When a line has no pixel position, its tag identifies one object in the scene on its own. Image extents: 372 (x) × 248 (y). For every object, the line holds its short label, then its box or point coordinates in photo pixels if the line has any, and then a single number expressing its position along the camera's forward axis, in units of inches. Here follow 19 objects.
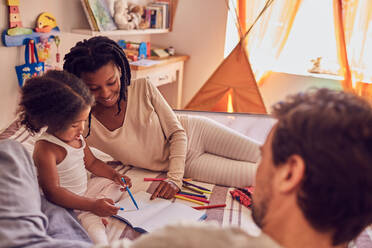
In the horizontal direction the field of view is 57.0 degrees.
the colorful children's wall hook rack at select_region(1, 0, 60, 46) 74.0
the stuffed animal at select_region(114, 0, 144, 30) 105.3
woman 54.6
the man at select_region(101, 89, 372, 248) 20.5
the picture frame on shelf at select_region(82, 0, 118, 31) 95.3
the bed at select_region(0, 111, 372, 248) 45.0
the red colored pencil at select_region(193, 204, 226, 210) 50.7
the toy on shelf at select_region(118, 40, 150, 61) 112.3
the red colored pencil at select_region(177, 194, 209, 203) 52.9
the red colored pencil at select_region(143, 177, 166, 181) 58.1
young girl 40.8
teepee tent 117.1
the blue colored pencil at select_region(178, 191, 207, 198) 54.3
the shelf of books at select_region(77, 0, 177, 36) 96.3
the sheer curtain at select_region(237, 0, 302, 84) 114.5
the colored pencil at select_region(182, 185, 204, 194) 55.9
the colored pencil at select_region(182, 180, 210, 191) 57.3
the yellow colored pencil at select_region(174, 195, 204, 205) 52.3
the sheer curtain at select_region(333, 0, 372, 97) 108.0
